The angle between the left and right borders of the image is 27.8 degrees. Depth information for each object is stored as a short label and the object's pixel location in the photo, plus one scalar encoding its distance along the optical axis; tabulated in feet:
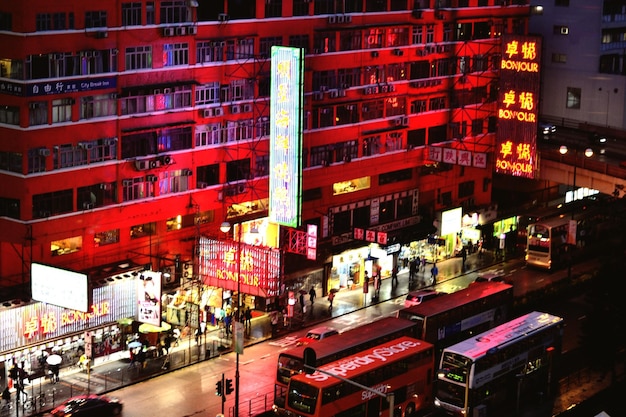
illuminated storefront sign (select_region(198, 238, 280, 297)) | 246.47
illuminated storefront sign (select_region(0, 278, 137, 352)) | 219.61
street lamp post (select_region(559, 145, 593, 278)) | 299.79
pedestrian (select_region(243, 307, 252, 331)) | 259.80
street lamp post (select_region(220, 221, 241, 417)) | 207.31
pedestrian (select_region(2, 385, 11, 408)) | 216.54
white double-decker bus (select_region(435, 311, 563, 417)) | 211.41
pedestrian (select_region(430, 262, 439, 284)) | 295.69
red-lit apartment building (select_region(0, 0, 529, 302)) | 226.58
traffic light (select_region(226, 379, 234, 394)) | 203.10
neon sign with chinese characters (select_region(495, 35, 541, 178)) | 304.30
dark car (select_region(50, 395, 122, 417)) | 204.03
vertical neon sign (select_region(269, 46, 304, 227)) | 248.73
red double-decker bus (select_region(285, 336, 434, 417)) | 197.98
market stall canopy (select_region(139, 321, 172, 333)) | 239.30
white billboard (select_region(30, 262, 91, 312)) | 220.64
